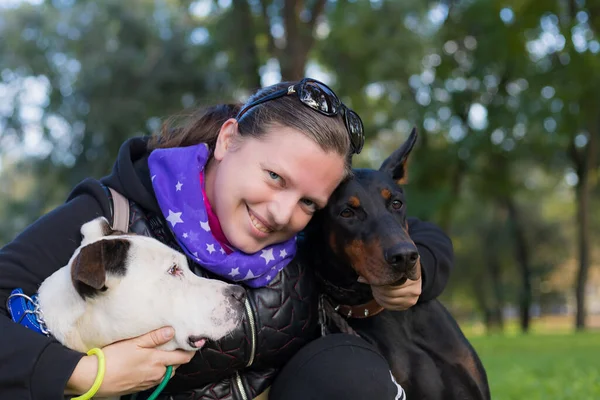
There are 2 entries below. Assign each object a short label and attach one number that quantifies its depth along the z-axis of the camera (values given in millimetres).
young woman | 2441
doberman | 2758
